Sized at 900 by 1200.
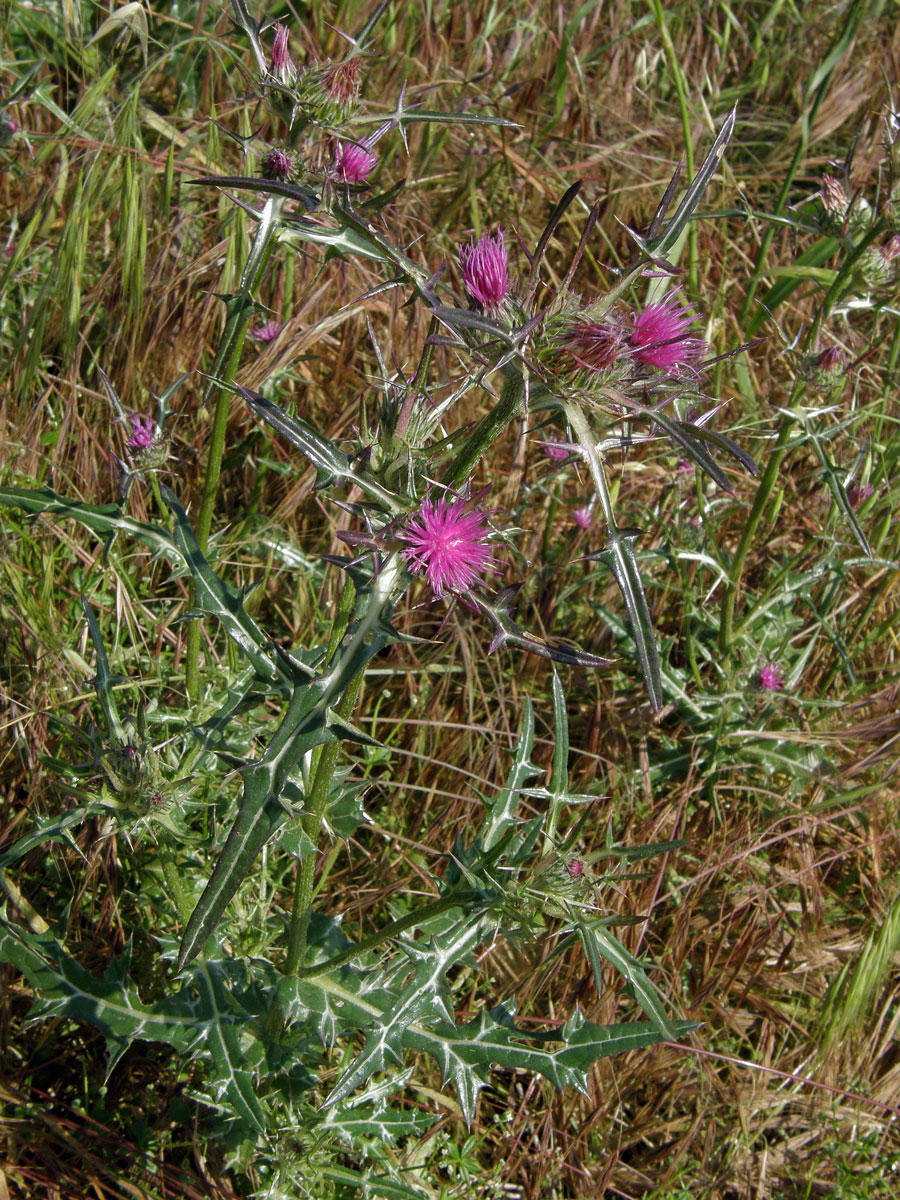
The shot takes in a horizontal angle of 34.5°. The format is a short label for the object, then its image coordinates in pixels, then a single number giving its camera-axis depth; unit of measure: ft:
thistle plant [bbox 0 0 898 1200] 1.33
